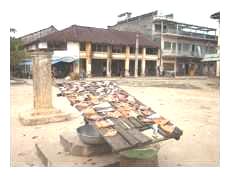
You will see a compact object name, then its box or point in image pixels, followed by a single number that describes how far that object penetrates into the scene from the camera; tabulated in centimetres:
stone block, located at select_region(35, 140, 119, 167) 206
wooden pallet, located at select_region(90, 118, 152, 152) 180
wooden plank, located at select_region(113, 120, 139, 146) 183
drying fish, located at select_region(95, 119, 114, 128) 194
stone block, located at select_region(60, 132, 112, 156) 219
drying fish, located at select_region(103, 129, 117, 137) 189
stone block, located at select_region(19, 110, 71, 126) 335
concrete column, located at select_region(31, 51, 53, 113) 340
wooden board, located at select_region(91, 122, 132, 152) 178
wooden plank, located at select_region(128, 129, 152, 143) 187
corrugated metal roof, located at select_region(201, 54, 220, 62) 1081
